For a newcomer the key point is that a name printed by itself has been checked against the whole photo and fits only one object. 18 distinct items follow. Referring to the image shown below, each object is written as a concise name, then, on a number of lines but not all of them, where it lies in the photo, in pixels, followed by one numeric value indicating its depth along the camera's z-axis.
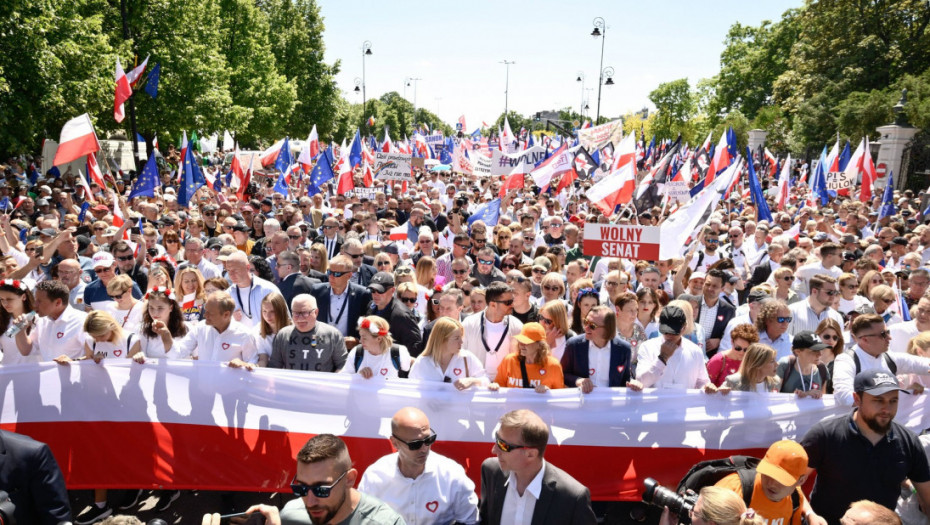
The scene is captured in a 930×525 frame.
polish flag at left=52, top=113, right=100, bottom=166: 10.01
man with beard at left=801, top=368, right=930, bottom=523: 3.85
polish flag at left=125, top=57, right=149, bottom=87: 14.28
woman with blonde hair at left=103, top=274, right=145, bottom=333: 5.95
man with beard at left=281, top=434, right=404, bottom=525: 2.96
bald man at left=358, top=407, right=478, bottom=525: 3.62
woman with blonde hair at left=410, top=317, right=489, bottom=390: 5.01
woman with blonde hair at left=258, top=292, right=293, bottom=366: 5.57
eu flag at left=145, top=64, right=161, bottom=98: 15.91
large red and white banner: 4.94
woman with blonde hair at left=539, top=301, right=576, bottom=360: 5.64
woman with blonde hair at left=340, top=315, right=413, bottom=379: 5.09
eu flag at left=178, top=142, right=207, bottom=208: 13.79
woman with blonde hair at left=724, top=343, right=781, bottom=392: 4.86
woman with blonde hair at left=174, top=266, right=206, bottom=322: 6.64
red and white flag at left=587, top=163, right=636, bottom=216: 9.32
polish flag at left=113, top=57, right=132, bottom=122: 13.15
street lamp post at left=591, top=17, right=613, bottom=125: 34.09
